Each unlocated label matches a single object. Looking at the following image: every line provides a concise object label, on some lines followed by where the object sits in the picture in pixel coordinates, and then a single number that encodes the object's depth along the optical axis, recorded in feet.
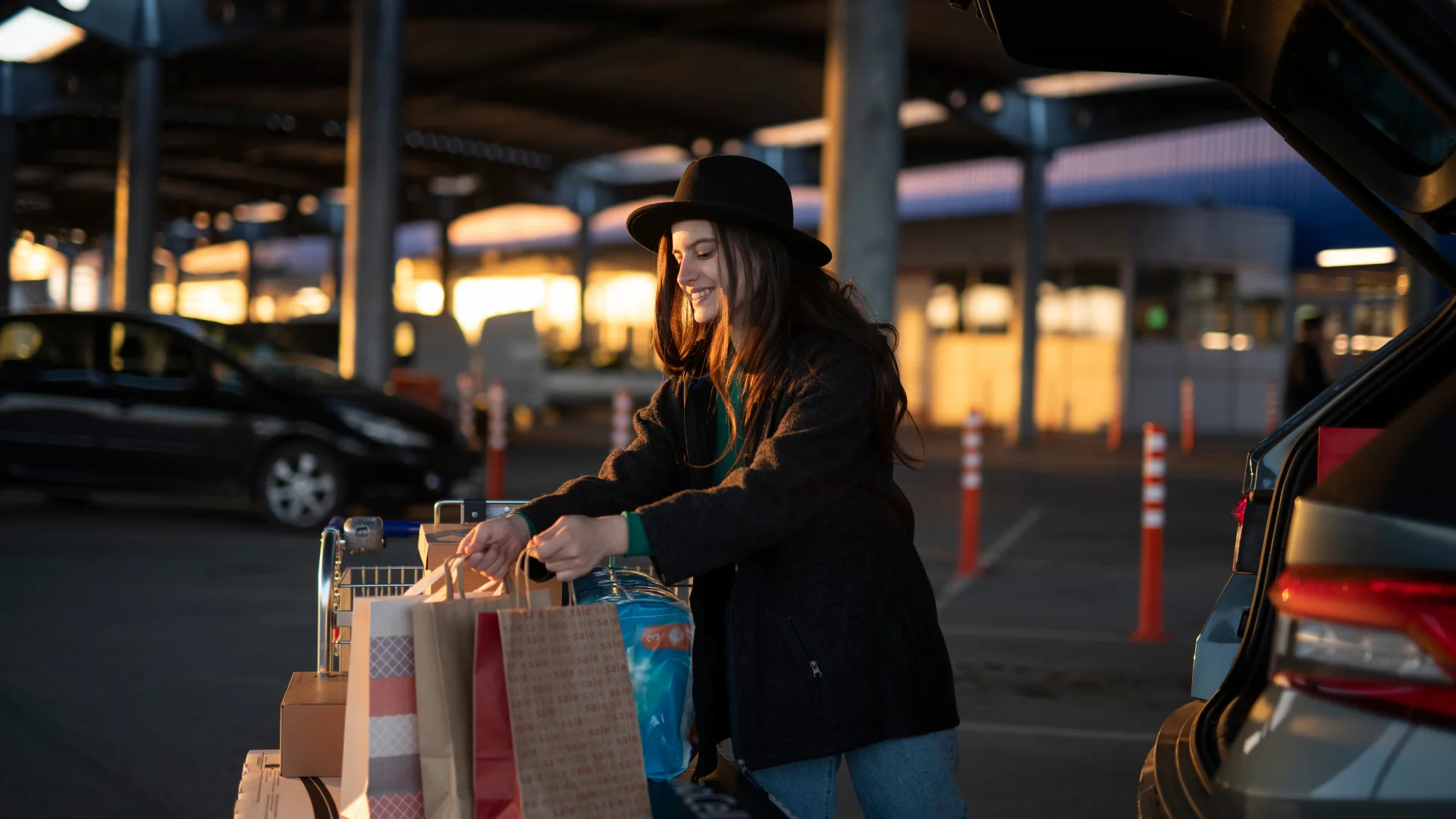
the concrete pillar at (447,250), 149.28
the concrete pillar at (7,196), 105.19
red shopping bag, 7.41
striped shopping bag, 7.63
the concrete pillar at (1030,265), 87.15
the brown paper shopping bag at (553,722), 7.30
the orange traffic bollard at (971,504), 33.94
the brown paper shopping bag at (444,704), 7.55
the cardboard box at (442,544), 9.18
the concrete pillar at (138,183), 88.38
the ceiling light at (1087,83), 81.20
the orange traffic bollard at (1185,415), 86.12
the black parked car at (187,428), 39.01
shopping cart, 10.30
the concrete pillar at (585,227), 133.59
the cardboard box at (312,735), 9.60
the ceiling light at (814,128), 96.78
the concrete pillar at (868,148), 39.09
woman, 8.16
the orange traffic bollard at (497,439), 47.62
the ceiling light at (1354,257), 96.67
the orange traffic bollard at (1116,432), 86.99
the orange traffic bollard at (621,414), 42.91
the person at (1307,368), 39.22
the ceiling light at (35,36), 90.07
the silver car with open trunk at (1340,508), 5.56
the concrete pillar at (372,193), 65.26
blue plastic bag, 8.45
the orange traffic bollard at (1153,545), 27.04
